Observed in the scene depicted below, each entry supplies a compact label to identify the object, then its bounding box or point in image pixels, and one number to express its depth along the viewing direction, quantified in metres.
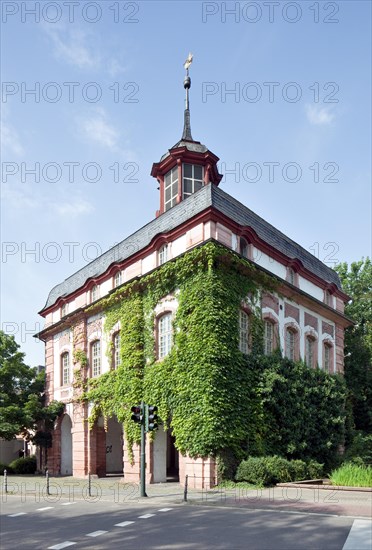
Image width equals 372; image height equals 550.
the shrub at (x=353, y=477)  18.22
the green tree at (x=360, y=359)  34.59
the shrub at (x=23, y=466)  33.19
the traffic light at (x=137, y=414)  17.78
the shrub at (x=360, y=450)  26.66
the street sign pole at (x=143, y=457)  17.28
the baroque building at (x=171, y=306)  22.39
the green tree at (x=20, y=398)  29.41
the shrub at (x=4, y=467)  32.76
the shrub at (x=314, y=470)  21.41
